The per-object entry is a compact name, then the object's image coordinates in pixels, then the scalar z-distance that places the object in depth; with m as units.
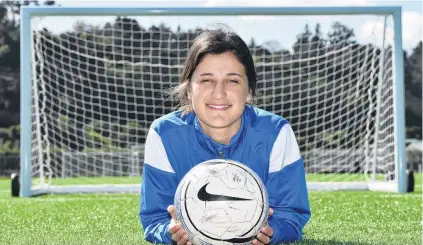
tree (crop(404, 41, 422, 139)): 29.20
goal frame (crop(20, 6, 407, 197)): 8.28
